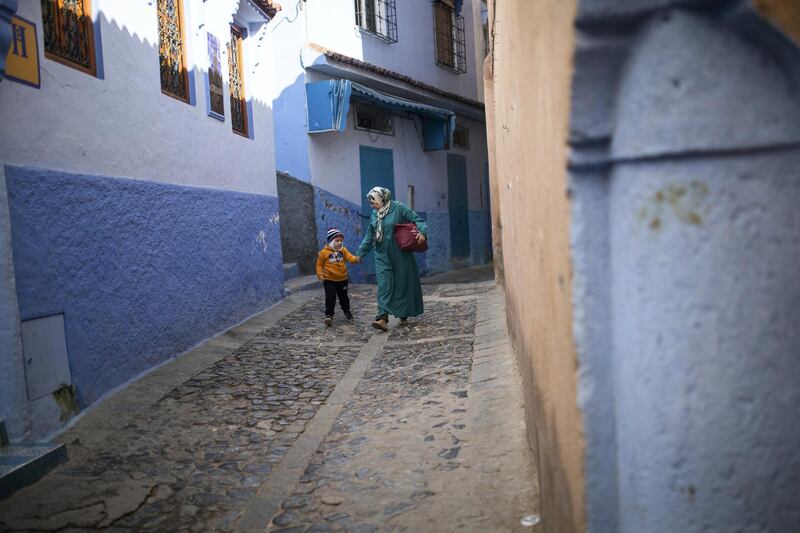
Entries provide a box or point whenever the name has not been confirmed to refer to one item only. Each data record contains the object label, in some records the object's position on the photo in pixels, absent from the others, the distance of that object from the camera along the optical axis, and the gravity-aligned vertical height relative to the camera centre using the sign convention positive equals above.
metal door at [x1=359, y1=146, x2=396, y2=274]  14.01 +1.13
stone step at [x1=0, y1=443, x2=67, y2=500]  3.55 -1.16
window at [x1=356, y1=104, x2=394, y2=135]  14.20 +2.21
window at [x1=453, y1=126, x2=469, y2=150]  18.40 +2.22
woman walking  8.00 -0.43
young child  8.23 -0.47
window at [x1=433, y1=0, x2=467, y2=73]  17.66 +4.78
